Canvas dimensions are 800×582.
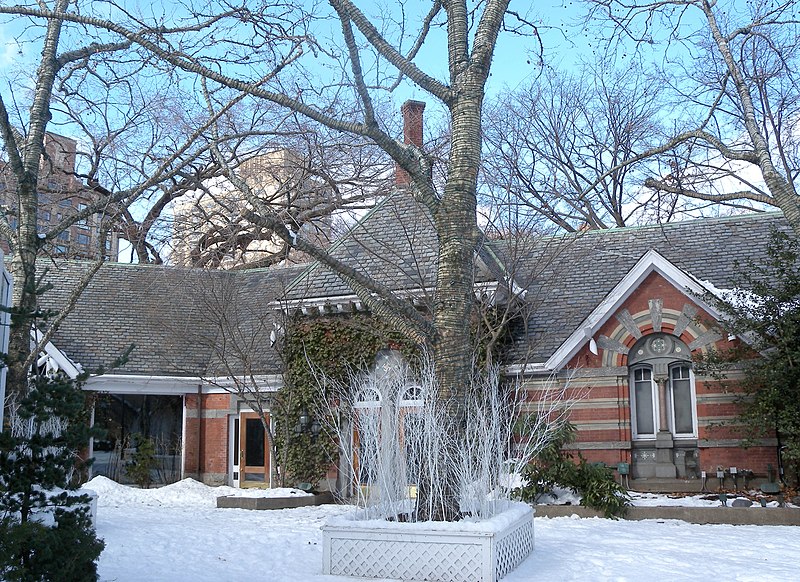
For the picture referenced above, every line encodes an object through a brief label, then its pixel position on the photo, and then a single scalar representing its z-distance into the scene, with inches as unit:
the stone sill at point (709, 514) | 560.4
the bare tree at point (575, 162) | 1256.2
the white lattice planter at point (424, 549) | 360.2
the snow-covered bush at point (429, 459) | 395.2
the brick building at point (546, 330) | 708.0
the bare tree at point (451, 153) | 402.0
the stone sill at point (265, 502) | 708.0
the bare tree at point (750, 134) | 571.5
